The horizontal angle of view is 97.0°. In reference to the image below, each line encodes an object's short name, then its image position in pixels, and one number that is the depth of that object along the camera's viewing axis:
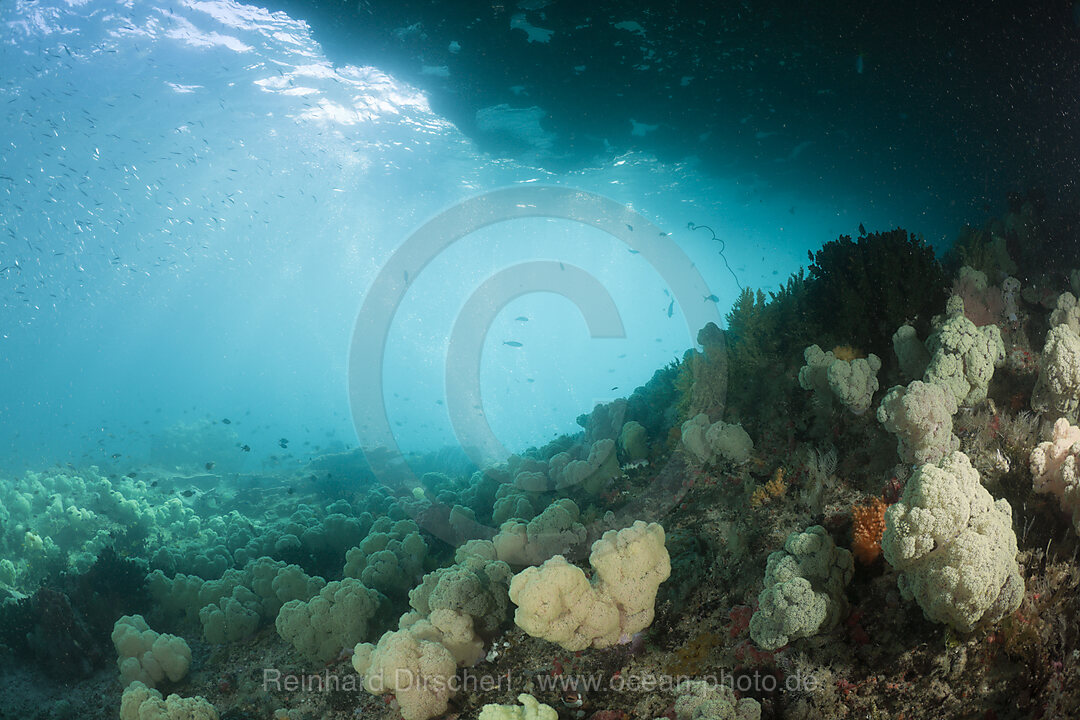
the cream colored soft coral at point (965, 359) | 4.39
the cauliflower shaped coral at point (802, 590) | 3.03
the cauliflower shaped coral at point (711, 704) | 2.71
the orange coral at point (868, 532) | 3.54
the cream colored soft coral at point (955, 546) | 2.65
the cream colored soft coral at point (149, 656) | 5.20
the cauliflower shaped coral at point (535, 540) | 5.05
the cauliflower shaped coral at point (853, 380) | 4.70
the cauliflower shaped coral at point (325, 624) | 4.98
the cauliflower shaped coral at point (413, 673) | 3.73
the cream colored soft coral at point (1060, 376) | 4.11
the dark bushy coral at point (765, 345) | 6.00
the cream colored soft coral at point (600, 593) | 3.55
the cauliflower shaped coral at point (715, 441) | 5.30
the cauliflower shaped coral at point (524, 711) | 2.89
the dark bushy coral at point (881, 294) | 5.70
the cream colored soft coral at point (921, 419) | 3.97
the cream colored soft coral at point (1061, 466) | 3.24
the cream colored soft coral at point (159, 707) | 4.18
